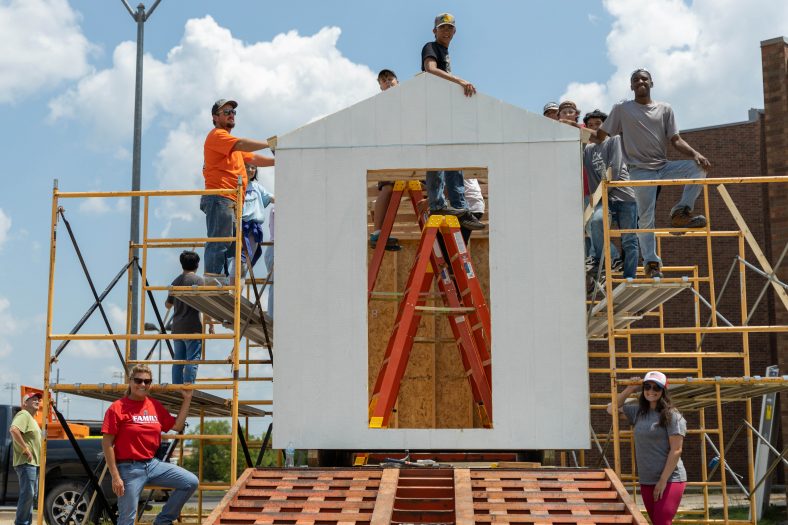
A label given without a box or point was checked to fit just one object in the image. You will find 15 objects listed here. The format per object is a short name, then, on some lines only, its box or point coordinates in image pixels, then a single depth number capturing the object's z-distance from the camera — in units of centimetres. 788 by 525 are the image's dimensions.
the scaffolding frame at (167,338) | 941
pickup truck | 1568
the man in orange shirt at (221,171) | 1096
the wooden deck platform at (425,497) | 776
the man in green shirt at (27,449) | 1372
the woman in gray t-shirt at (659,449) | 854
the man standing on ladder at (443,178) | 1023
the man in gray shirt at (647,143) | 1122
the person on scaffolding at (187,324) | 1091
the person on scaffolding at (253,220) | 1168
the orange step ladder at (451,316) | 995
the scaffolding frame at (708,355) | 949
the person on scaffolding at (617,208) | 1122
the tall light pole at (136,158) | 1680
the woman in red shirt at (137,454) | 883
